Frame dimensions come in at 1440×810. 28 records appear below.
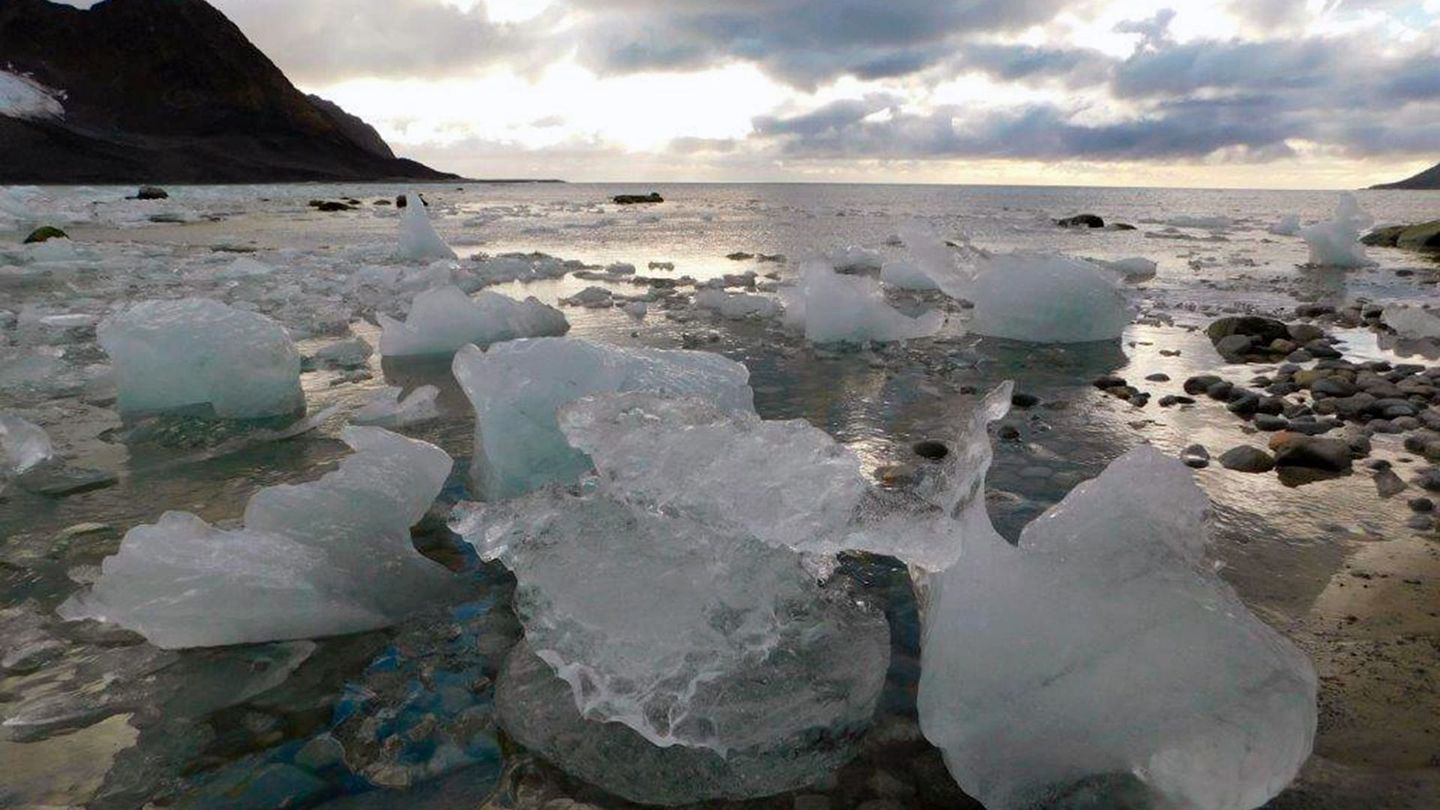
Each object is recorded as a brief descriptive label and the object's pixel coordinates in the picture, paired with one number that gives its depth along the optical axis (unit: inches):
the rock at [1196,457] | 135.4
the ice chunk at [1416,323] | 253.3
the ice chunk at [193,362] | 159.3
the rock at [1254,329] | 241.6
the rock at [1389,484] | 121.6
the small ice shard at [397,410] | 155.3
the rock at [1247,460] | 133.3
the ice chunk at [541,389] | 114.7
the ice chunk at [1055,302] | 248.5
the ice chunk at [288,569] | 79.1
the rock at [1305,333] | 244.2
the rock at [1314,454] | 132.0
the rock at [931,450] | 142.1
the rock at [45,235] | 552.4
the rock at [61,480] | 120.3
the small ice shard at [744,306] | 289.0
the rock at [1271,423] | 155.6
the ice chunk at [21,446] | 126.2
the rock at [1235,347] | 227.6
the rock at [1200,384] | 186.7
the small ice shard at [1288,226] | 881.2
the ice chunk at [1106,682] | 55.4
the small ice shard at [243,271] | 378.9
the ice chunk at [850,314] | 241.4
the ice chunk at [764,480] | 62.5
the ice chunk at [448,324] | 226.2
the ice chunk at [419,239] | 505.7
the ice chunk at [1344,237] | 517.7
